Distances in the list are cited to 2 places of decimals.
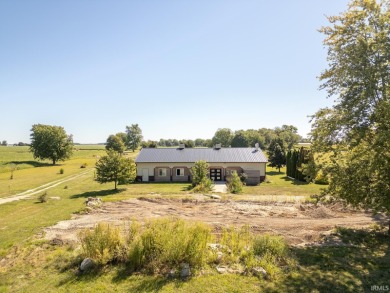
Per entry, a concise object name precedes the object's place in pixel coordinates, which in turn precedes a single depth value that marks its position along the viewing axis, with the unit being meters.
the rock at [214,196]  24.71
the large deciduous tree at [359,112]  11.06
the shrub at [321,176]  12.75
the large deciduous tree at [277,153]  50.47
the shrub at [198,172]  32.69
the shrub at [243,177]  39.14
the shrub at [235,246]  10.07
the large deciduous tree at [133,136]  115.12
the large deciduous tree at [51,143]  69.31
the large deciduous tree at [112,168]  29.53
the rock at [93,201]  21.24
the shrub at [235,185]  29.06
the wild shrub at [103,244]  9.80
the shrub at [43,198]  23.27
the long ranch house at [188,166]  41.00
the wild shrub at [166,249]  9.59
